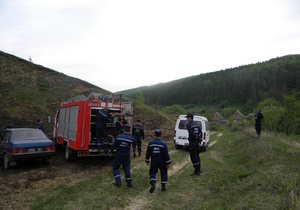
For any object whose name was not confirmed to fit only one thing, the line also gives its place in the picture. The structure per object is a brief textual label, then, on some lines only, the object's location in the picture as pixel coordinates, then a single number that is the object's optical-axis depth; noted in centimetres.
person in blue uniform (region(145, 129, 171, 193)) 654
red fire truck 963
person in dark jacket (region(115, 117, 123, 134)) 1041
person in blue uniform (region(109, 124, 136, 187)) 696
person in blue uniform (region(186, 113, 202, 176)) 788
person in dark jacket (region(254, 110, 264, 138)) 1591
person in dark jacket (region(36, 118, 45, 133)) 1289
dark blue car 910
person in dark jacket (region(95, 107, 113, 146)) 951
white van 1388
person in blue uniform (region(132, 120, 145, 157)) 1166
